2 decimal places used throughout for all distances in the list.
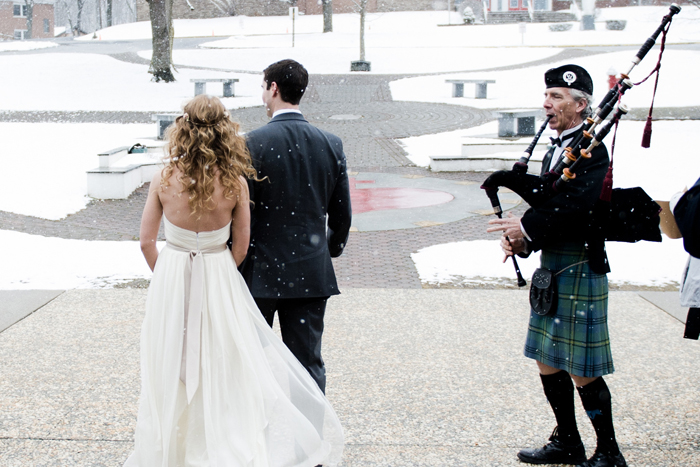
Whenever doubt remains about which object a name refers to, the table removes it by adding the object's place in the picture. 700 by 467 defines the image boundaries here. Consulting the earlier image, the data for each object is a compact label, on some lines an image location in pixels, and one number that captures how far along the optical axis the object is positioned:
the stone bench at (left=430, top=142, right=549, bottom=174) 12.71
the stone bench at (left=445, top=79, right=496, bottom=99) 23.48
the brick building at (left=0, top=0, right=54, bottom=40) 81.00
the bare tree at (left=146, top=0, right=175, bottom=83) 26.91
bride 2.95
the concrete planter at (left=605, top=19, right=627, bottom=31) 49.25
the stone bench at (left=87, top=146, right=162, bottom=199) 10.66
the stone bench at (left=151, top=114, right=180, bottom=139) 15.22
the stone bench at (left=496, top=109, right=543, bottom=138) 15.87
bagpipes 3.13
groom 3.26
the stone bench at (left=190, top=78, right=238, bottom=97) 23.97
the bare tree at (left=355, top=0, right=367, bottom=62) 32.31
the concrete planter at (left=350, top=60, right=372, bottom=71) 31.66
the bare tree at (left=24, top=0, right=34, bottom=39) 78.74
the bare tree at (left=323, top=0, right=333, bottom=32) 53.00
